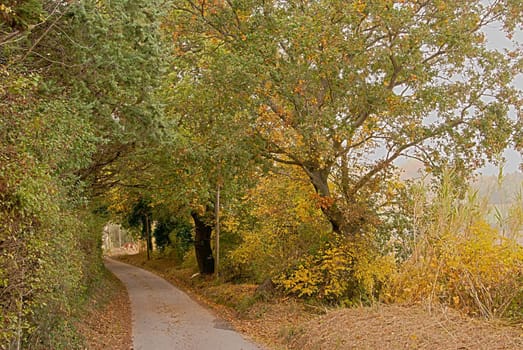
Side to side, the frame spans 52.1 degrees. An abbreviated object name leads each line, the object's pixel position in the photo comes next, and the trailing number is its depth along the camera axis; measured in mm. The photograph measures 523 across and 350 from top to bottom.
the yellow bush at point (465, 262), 9219
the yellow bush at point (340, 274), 13180
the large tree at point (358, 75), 12227
